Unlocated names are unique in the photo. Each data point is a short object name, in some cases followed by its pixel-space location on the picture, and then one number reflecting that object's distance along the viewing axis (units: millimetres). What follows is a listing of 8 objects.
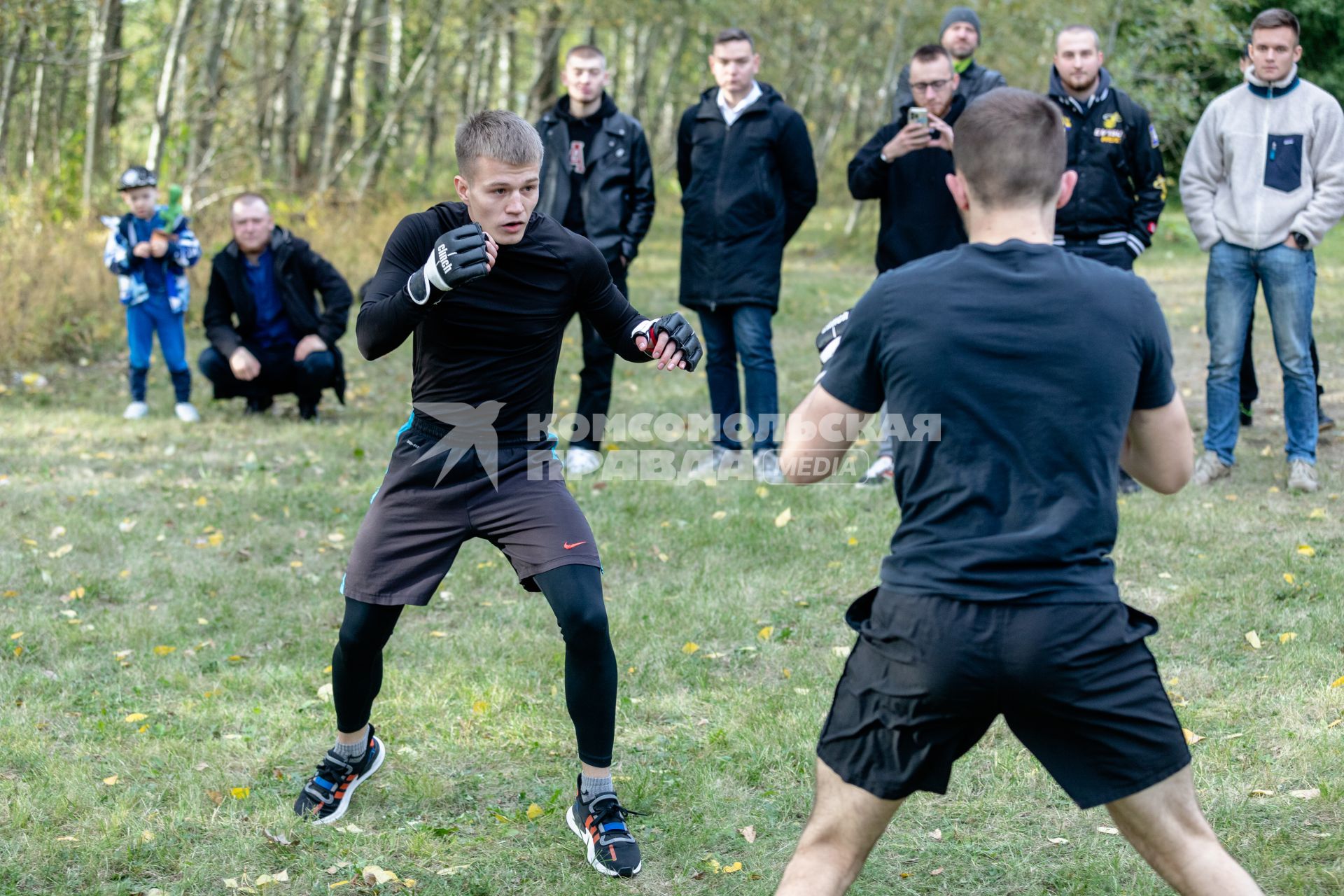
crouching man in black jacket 9883
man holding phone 7203
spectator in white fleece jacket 7184
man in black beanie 7547
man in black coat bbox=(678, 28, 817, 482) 7961
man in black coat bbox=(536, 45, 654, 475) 8227
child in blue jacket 10023
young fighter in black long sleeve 3801
